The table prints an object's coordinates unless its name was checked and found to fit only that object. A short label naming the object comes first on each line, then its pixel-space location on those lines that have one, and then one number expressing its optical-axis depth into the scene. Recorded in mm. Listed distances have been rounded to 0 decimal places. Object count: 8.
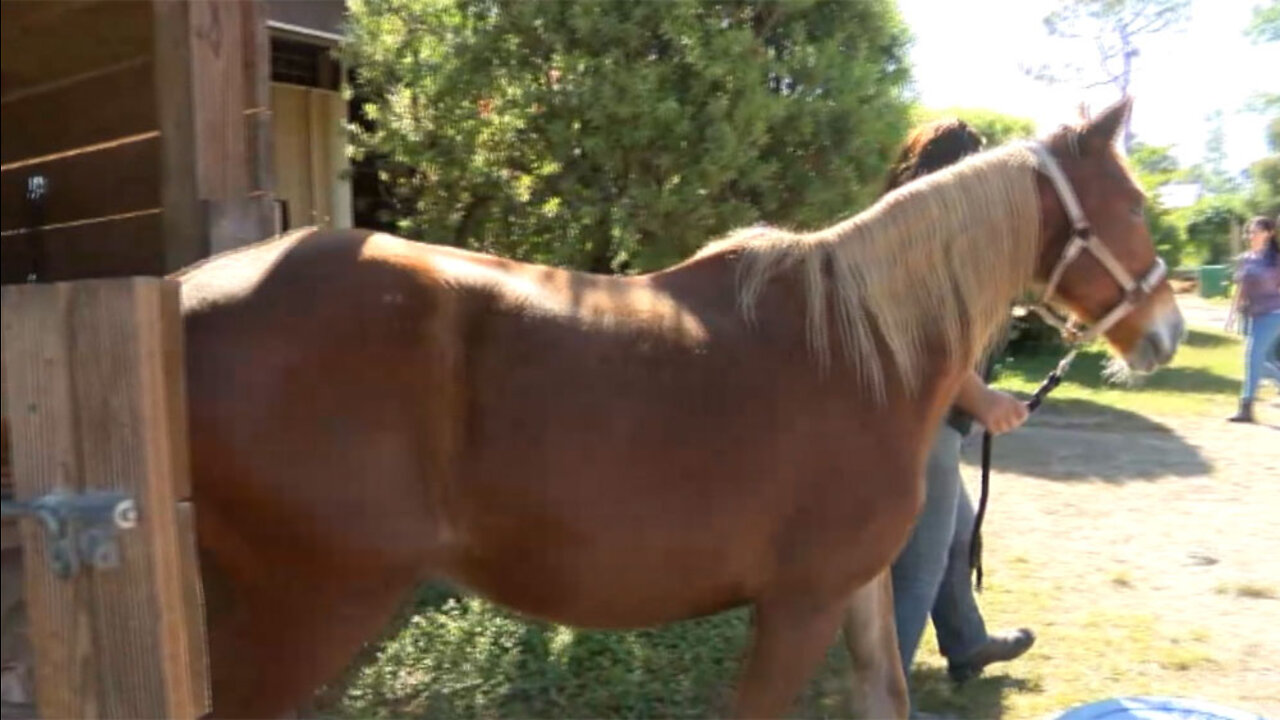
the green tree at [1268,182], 35312
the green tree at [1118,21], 39500
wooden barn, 2619
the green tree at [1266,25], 33362
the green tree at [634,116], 4086
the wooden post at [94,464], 1402
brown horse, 2250
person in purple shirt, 9633
